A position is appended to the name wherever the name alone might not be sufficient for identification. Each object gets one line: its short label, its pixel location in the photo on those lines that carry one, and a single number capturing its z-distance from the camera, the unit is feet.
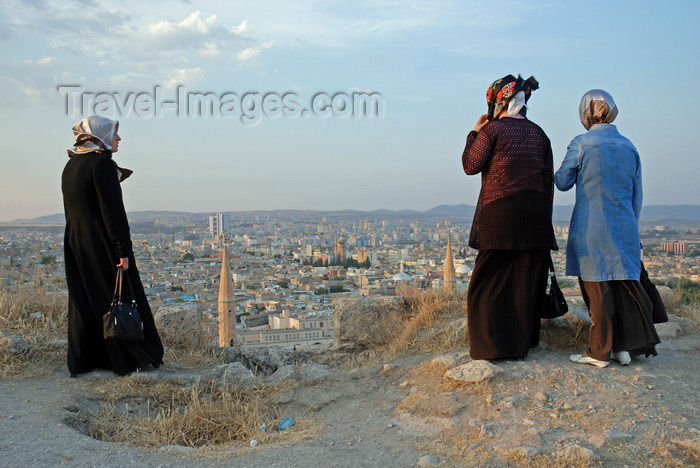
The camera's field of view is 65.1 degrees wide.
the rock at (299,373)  14.84
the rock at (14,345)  14.74
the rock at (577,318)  15.88
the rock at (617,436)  9.61
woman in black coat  13.87
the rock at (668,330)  18.24
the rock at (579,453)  8.93
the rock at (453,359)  13.65
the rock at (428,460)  9.07
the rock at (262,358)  18.54
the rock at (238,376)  14.46
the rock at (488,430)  9.98
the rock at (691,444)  9.11
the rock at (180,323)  18.11
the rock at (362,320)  20.22
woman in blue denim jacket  13.20
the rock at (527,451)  9.08
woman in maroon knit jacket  12.99
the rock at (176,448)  10.18
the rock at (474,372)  12.36
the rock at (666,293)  22.33
